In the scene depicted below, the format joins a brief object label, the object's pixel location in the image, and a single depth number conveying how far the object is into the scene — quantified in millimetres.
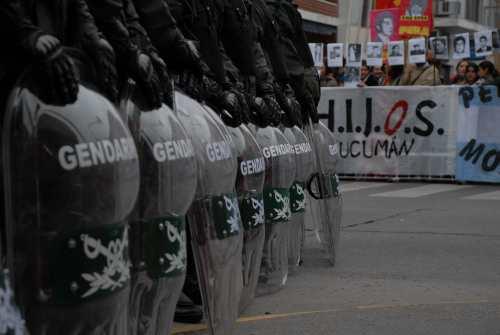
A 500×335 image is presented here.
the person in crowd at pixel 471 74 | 17359
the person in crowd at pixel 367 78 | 19344
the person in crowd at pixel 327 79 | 20375
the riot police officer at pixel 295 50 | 8219
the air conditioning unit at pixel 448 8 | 44562
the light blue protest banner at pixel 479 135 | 16883
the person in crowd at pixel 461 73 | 17569
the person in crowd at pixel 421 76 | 18281
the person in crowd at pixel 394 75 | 18970
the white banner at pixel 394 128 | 17391
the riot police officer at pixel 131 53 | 3709
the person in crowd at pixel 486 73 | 17198
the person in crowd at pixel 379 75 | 19373
